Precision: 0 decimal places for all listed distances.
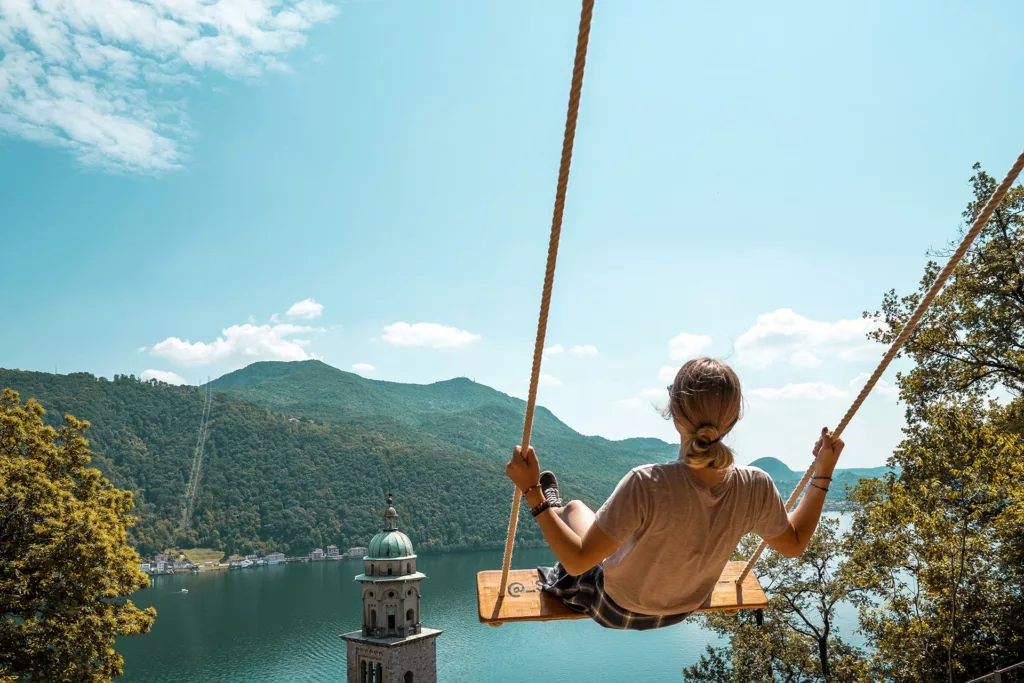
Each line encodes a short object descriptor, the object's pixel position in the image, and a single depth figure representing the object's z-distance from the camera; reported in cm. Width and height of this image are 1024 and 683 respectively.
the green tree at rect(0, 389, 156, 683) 729
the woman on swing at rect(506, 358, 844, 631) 145
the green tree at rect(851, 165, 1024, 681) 665
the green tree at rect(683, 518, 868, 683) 1112
